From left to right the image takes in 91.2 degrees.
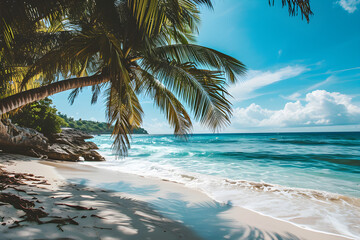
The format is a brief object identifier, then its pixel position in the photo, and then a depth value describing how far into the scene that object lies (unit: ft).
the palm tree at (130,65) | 11.63
